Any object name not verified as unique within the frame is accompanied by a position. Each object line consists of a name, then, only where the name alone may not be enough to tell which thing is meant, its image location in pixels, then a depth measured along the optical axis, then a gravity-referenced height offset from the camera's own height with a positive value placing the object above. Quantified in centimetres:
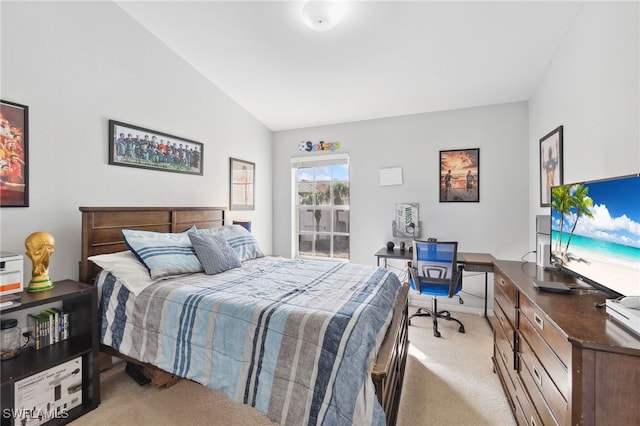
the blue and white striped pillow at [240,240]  276 -30
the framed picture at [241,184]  362 +37
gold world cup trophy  174 -28
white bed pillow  188 -41
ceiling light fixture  197 +145
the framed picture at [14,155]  176 +37
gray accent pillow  225 -36
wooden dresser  87 -55
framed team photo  238 +59
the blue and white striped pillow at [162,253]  203 -32
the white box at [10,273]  157 -36
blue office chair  276 -60
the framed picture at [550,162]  229 +43
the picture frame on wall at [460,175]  338 +44
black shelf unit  150 -88
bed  124 -66
